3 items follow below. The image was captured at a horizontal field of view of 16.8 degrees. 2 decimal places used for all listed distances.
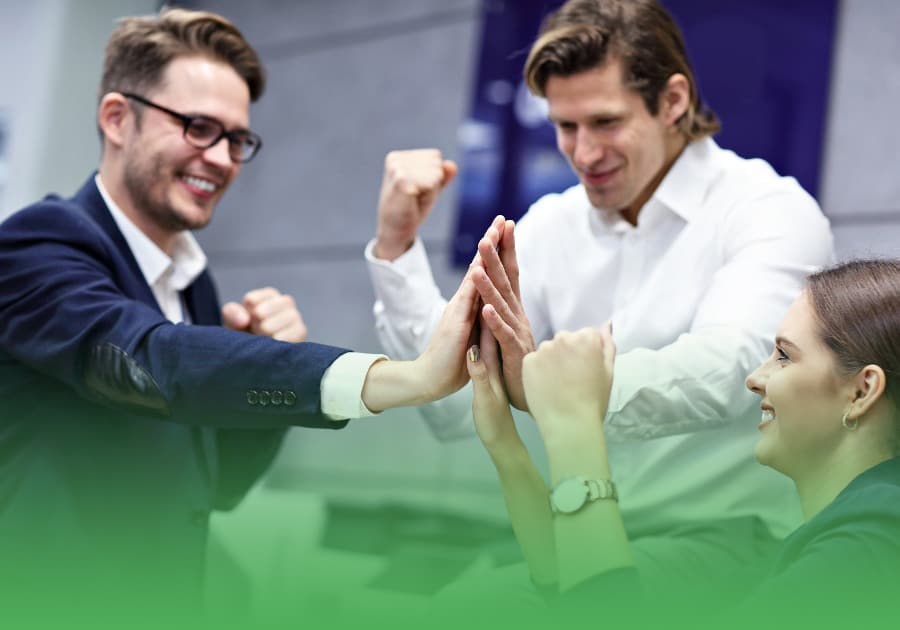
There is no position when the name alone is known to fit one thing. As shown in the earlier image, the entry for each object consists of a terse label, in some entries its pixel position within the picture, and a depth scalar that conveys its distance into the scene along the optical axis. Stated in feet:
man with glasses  9.76
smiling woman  9.01
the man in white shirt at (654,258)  10.32
